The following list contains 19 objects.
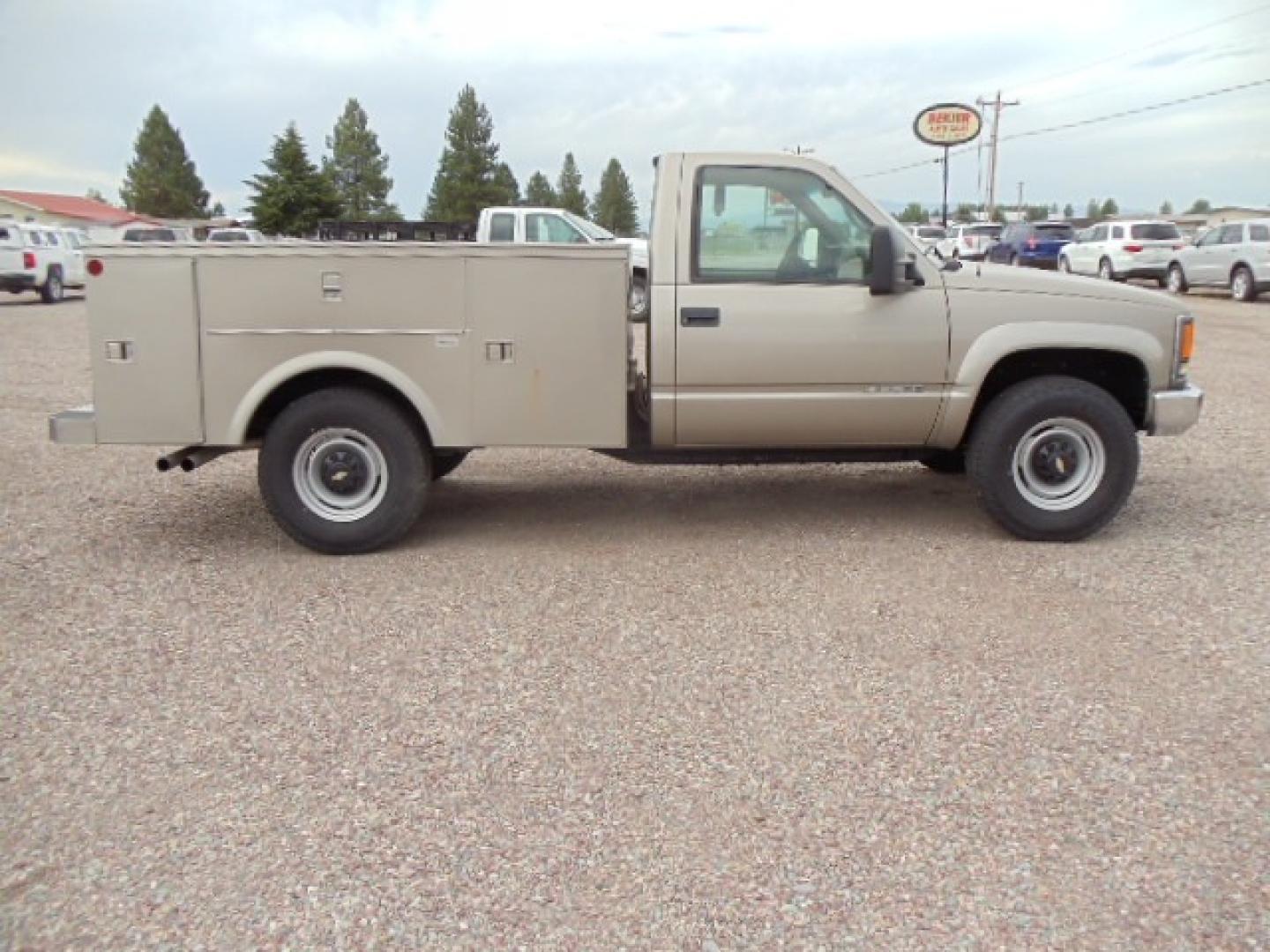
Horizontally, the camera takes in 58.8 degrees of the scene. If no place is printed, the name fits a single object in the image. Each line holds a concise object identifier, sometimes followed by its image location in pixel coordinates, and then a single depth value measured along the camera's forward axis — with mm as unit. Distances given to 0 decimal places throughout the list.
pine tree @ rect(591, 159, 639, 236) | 77375
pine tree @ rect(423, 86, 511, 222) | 63281
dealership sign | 41156
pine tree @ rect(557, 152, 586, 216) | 79750
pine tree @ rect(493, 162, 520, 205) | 65125
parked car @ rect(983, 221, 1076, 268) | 32781
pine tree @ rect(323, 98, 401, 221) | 65500
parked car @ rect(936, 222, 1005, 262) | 37000
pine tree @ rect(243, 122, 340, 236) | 53656
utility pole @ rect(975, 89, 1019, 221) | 64312
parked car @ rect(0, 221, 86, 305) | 25531
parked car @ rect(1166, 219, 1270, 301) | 23312
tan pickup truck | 5684
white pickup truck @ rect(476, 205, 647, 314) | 18484
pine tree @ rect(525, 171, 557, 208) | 79438
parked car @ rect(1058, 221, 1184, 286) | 27422
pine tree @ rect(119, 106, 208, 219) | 75312
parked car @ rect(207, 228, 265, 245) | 28711
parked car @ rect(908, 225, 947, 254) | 34800
